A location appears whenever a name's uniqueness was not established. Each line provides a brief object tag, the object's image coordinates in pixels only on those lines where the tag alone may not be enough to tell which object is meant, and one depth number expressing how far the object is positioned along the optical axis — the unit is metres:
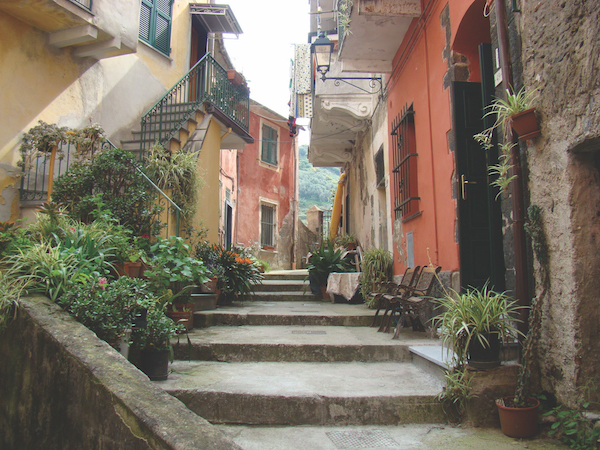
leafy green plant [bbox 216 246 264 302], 6.54
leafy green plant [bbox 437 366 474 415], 2.81
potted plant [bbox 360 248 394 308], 6.75
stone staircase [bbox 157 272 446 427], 2.94
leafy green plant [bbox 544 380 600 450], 2.28
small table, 7.12
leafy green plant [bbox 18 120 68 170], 6.09
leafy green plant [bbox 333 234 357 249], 9.99
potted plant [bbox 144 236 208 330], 4.45
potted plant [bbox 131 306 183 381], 3.28
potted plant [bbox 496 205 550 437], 2.56
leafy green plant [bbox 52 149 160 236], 5.71
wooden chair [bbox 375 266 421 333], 4.73
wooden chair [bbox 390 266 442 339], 4.48
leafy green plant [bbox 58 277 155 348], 3.10
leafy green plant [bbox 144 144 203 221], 7.02
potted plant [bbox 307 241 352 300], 7.75
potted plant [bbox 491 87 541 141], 2.80
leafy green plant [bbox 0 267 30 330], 3.04
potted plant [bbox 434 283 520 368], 2.81
